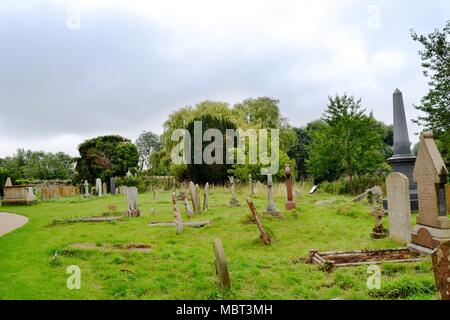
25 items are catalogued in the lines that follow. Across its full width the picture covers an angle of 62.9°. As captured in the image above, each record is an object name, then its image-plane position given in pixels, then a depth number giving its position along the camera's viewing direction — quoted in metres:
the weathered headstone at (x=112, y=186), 34.88
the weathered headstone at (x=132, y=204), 15.43
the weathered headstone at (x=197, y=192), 15.76
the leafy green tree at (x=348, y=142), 24.39
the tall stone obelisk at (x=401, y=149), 14.37
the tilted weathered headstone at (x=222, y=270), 5.79
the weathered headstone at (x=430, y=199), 7.50
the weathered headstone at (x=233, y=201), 17.50
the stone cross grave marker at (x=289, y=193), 14.66
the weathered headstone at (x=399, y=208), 8.85
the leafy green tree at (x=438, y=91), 21.50
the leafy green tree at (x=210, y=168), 34.97
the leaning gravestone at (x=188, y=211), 14.49
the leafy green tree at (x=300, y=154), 51.84
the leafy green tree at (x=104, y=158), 39.88
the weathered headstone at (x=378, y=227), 9.78
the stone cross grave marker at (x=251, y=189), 23.57
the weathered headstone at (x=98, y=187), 31.68
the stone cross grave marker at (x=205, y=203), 16.44
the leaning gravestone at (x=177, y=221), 11.54
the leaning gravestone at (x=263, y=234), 9.35
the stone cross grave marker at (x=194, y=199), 15.48
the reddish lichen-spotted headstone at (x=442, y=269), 4.06
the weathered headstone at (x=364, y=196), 17.72
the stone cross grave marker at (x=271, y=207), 13.17
